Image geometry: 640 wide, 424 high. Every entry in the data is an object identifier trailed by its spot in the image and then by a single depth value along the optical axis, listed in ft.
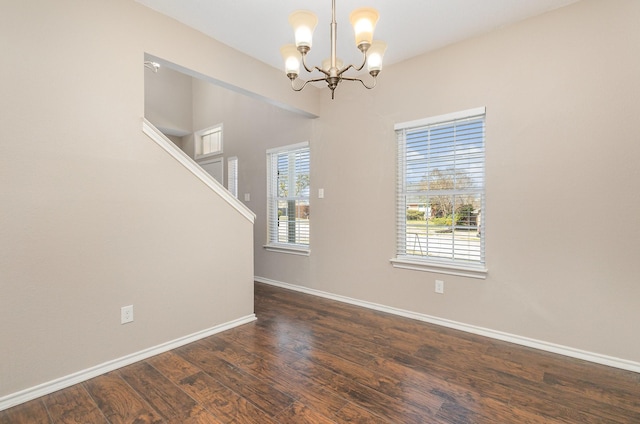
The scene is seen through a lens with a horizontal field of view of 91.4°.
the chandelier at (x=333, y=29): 5.54
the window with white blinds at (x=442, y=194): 9.52
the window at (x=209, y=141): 18.37
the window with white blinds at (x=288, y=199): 14.05
